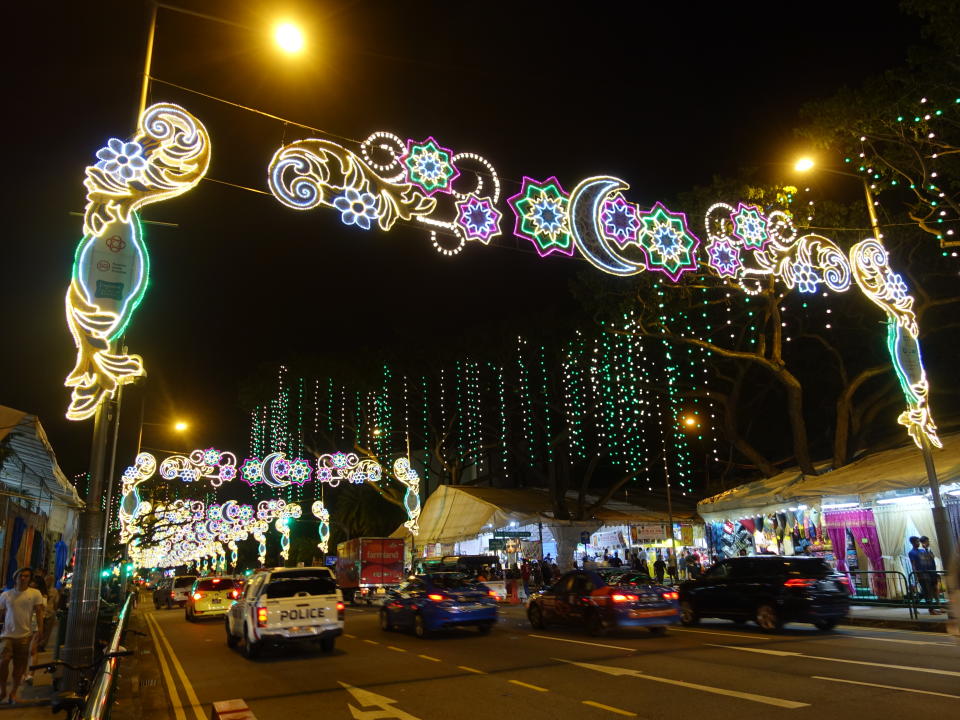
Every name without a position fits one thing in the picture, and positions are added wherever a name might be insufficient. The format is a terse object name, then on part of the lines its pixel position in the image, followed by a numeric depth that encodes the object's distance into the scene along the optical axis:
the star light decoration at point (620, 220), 13.32
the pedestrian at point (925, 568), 16.39
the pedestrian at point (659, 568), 30.97
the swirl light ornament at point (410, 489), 34.59
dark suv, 14.20
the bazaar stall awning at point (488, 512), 34.62
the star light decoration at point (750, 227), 15.59
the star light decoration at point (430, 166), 11.98
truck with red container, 31.83
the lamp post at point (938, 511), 13.98
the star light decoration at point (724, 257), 15.03
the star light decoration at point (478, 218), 12.37
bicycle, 4.40
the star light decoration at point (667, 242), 13.91
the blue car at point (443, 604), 15.70
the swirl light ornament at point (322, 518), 44.47
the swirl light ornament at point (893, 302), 17.44
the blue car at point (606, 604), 14.52
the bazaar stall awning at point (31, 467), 11.19
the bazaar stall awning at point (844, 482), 18.36
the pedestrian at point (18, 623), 9.18
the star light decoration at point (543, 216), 12.75
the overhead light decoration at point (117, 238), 8.66
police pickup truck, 13.19
